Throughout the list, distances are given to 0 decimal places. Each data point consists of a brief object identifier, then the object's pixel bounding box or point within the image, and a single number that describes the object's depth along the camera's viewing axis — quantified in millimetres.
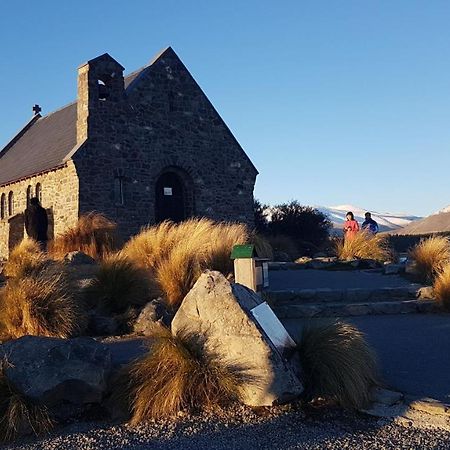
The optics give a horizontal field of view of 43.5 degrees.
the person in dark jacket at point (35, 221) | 16094
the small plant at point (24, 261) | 10273
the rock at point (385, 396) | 5066
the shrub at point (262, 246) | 15945
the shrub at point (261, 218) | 27794
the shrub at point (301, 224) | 27094
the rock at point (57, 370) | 4980
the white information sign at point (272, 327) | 5492
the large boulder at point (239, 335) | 5012
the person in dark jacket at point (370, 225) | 18547
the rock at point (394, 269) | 14125
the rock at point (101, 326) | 8133
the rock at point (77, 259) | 12212
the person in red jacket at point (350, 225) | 17922
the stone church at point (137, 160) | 20844
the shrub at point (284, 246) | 20639
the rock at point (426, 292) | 10305
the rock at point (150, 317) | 7949
